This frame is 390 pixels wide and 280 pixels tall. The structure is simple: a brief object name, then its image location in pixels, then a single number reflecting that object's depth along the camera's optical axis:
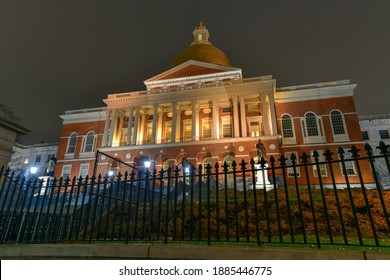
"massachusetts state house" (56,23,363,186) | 30.97
